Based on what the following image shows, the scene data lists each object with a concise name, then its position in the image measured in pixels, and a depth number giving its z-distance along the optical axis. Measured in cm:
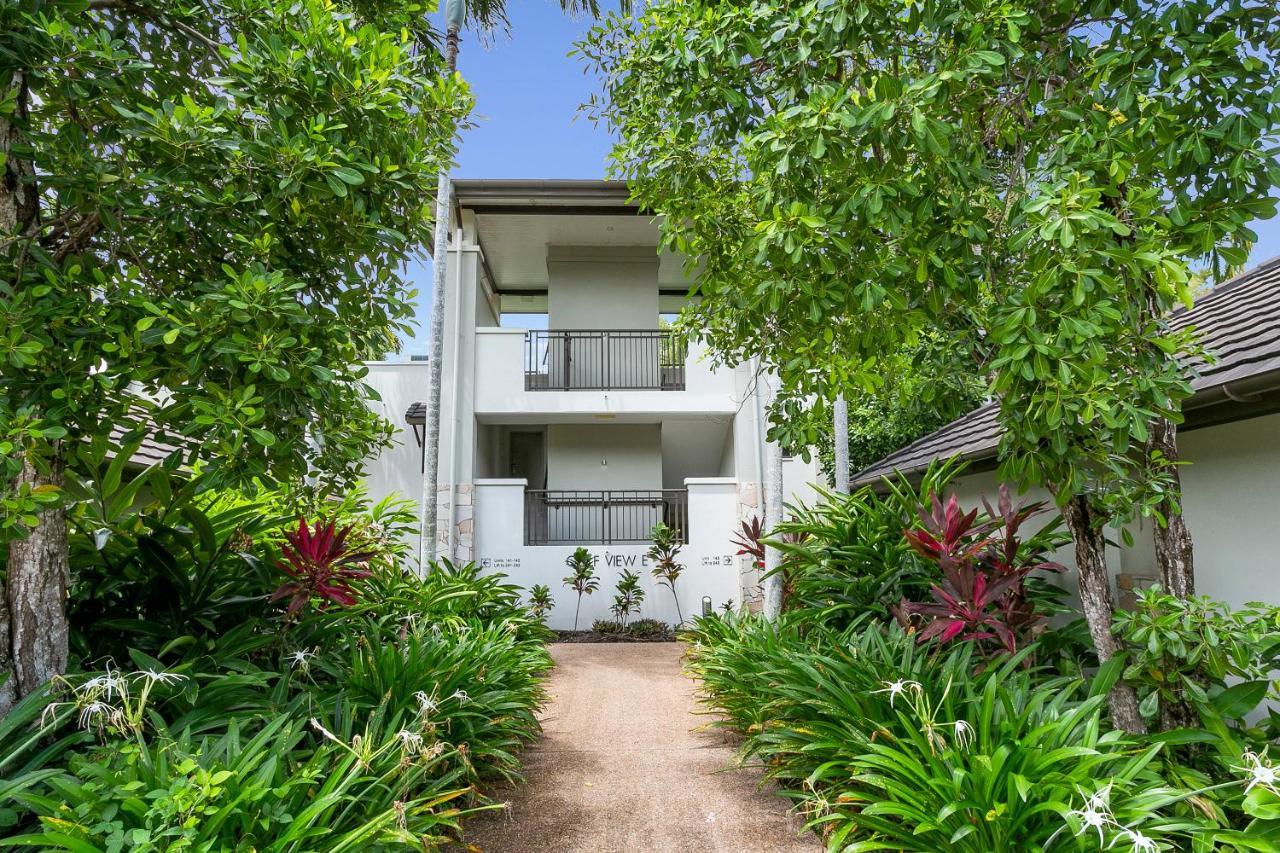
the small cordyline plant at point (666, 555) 1098
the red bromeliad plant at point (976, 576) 404
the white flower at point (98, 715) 253
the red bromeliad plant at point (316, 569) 390
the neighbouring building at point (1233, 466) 356
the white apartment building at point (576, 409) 1130
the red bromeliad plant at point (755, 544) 788
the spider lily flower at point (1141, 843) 223
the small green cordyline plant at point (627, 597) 1102
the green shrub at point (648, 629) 1088
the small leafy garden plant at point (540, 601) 1079
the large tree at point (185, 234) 260
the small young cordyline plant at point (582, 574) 1098
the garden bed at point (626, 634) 1070
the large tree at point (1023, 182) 274
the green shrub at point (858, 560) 530
